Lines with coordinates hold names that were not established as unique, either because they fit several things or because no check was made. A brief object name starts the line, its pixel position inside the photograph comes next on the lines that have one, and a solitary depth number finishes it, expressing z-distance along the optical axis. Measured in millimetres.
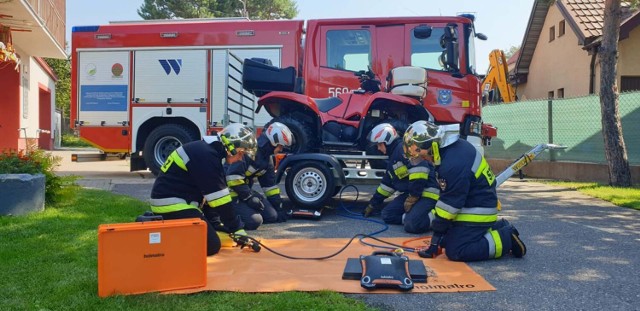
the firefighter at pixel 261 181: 6672
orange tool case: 3789
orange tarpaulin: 4109
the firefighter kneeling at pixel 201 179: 4867
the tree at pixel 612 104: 10945
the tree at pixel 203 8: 40031
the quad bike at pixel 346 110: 8039
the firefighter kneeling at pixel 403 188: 6473
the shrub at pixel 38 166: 6863
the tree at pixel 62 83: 39562
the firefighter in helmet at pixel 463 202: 4883
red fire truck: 10844
